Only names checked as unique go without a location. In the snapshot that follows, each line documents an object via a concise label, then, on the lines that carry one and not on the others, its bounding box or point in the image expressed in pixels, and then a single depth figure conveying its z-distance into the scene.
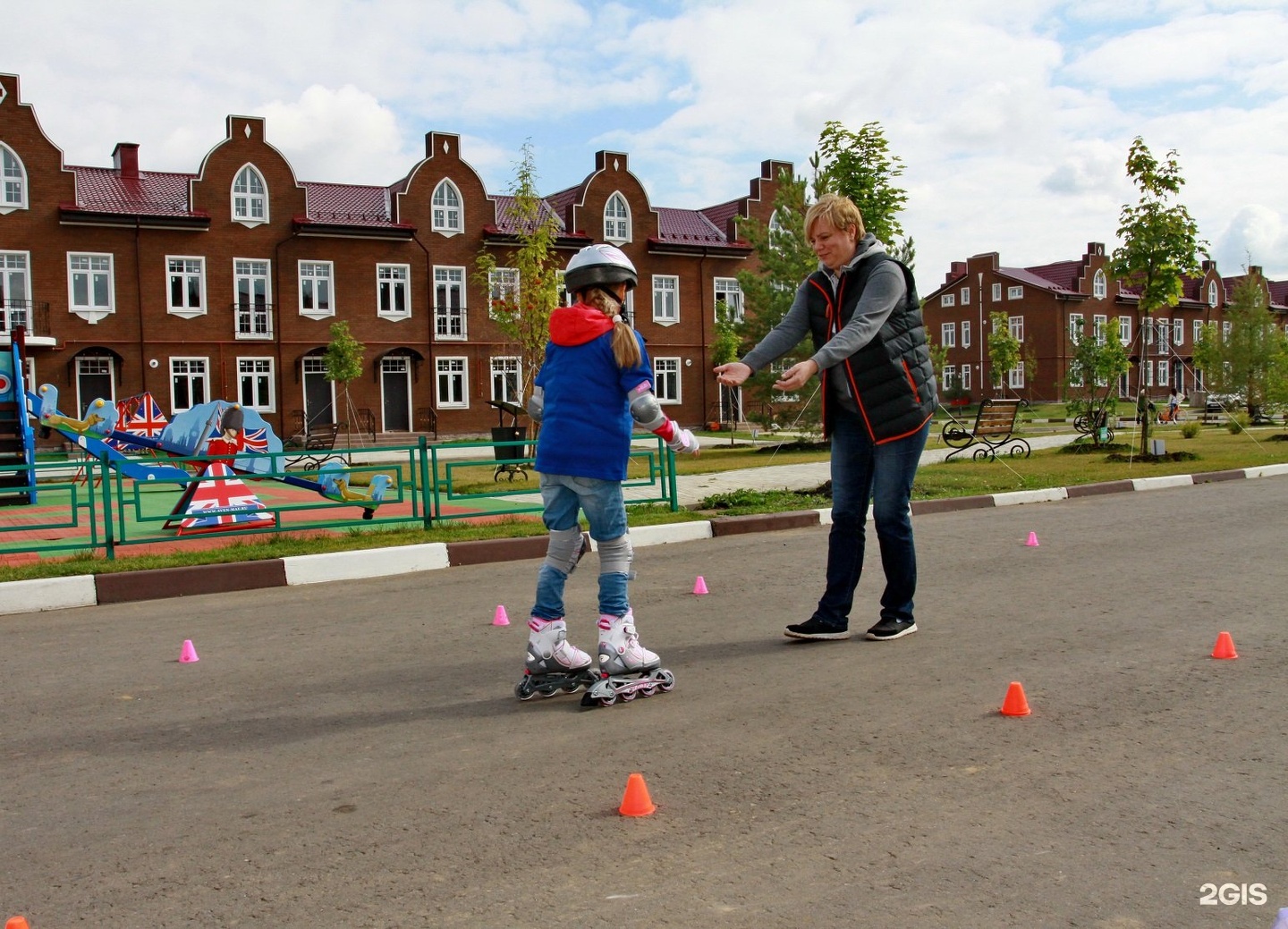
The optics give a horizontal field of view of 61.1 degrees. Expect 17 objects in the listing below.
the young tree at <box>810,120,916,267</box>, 15.83
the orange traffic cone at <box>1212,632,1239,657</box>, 4.93
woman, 5.57
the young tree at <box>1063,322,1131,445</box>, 49.62
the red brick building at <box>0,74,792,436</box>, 34.75
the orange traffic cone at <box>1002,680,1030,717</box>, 4.16
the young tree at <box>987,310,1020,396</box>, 64.06
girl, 4.68
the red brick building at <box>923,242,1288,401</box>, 70.94
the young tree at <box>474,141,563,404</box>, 20.11
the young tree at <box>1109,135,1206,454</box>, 19.33
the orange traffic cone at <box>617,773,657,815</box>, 3.26
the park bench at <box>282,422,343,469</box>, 24.66
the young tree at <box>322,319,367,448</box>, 36.66
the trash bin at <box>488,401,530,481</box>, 16.45
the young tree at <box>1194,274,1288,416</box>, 45.44
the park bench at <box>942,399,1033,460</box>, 20.67
